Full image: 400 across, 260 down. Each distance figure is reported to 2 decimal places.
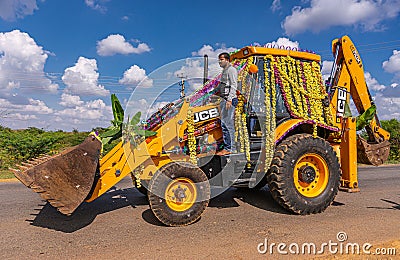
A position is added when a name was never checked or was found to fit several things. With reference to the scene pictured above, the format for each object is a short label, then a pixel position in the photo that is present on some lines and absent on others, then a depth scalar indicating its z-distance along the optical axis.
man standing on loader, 5.75
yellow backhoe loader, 5.03
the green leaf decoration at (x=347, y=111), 6.96
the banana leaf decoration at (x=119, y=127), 5.07
